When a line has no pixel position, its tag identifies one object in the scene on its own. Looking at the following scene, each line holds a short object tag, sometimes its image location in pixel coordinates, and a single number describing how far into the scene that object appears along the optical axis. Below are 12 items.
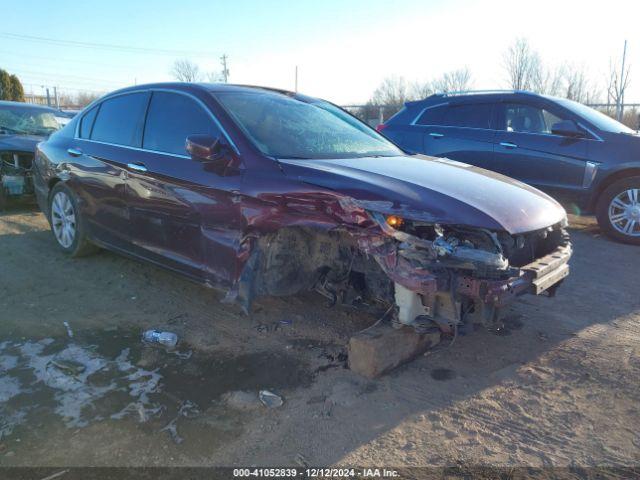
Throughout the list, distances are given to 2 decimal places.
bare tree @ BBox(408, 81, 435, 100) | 35.08
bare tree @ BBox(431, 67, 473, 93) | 35.22
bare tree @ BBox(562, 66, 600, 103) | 29.13
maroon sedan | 2.98
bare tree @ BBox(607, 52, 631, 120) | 27.33
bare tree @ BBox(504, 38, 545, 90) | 29.86
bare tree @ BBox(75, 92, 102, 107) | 50.22
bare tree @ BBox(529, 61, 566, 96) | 29.92
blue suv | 6.57
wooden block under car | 3.18
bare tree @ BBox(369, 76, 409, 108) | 34.95
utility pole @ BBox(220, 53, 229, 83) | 51.96
